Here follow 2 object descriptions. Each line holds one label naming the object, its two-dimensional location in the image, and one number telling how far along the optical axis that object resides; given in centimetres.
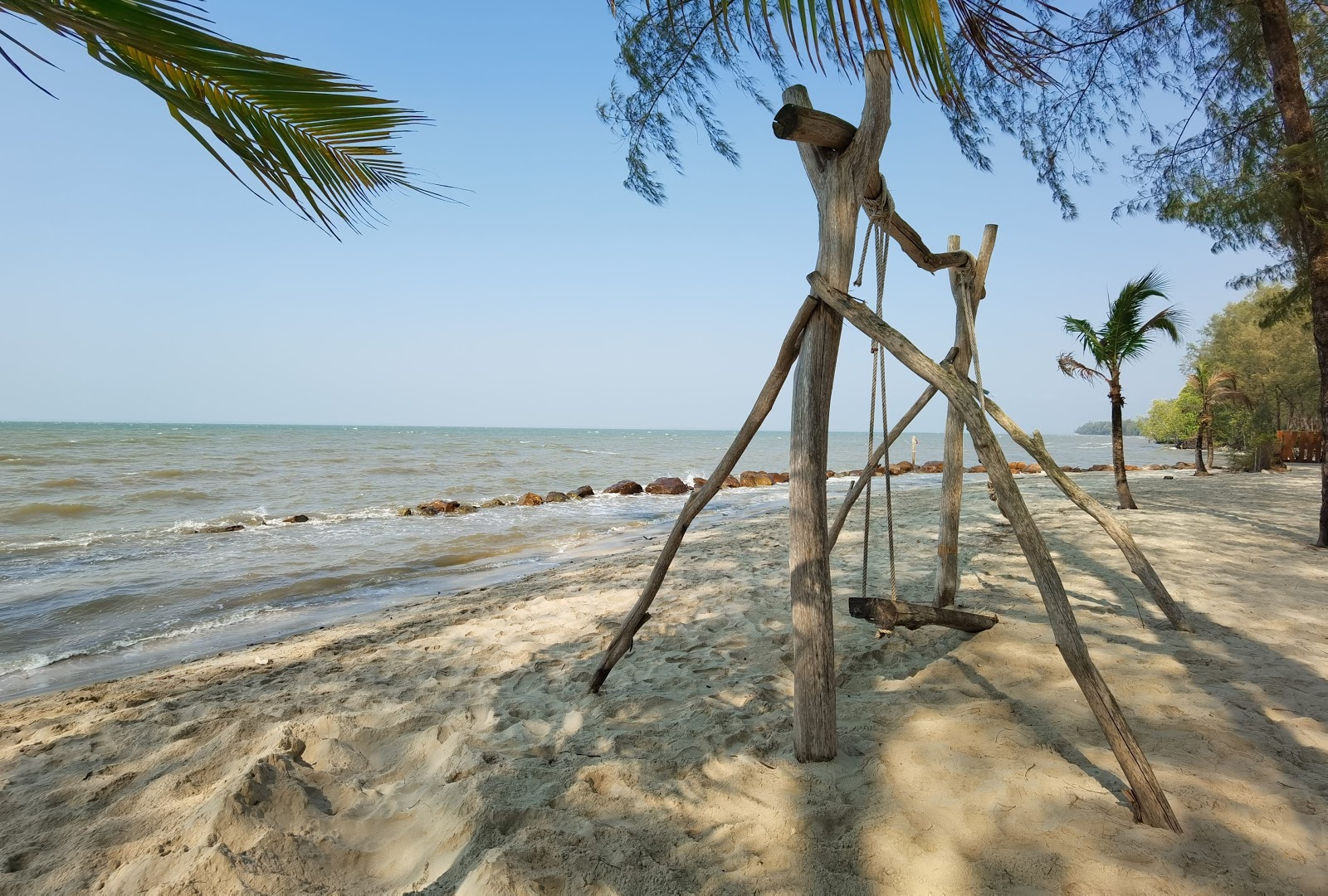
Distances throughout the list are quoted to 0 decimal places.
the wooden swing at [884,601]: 330
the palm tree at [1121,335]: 905
